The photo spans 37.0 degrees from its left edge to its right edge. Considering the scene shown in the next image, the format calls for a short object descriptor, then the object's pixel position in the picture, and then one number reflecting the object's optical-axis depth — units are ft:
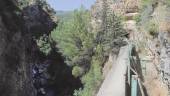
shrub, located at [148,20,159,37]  29.51
